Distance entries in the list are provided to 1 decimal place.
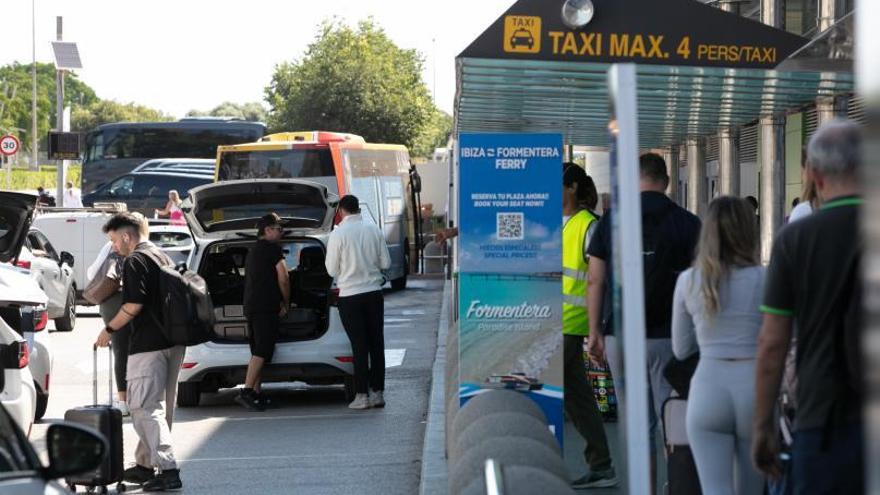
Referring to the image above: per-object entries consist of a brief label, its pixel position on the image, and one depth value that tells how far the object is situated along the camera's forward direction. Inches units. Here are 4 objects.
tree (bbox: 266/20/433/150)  3137.3
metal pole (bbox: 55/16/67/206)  1498.5
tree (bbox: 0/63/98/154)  4951.8
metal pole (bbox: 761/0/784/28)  731.4
